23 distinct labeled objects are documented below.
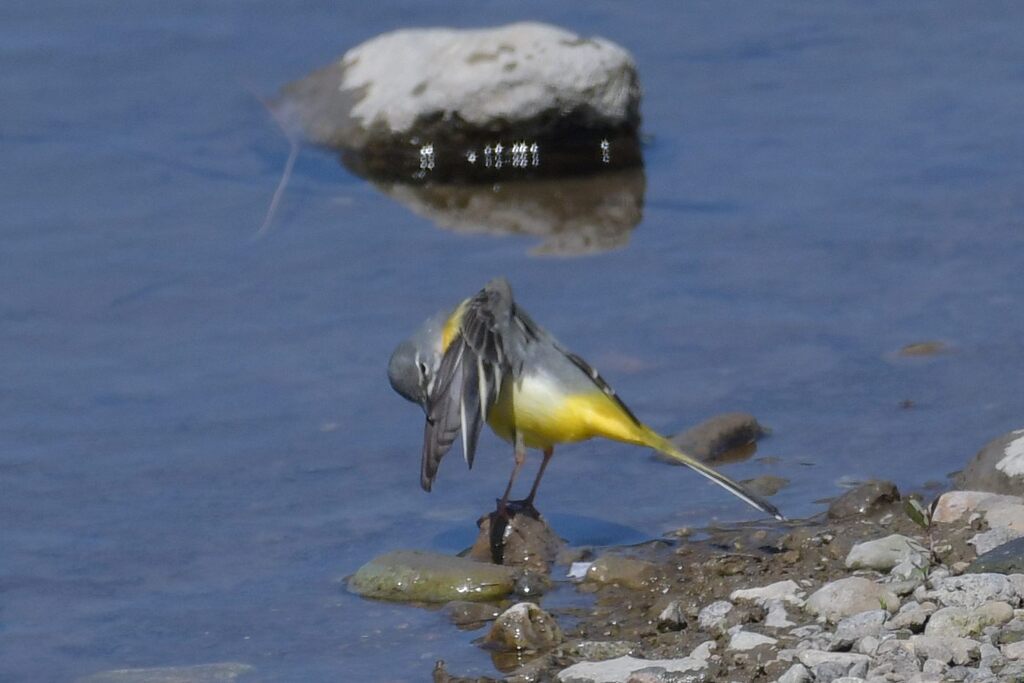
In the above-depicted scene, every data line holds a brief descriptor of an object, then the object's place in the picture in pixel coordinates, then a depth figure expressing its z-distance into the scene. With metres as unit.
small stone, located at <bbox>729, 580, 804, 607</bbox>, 13.23
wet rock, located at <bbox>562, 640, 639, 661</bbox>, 12.90
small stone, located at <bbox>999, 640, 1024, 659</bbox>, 11.23
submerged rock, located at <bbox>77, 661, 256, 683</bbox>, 13.46
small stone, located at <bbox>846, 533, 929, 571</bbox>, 13.57
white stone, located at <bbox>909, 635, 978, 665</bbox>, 11.38
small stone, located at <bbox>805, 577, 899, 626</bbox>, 12.70
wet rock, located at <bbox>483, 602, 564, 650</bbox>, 13.35
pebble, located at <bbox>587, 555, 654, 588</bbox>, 14.59
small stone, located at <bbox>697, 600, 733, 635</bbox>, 13.05
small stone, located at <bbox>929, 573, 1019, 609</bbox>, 12.17
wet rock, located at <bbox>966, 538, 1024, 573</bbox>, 12.73
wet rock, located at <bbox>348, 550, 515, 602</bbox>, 14.60
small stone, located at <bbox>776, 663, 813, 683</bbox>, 11.48
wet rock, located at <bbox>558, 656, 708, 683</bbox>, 12.17
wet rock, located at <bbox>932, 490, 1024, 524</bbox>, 14.10
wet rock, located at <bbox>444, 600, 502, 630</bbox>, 14.12
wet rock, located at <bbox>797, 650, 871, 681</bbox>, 11.45
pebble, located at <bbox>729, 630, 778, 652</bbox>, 12.37
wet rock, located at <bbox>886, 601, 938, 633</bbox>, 12.08
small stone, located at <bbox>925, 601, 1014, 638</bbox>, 11.77
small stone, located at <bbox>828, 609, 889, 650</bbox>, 12.04
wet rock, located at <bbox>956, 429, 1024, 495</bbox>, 14.71
